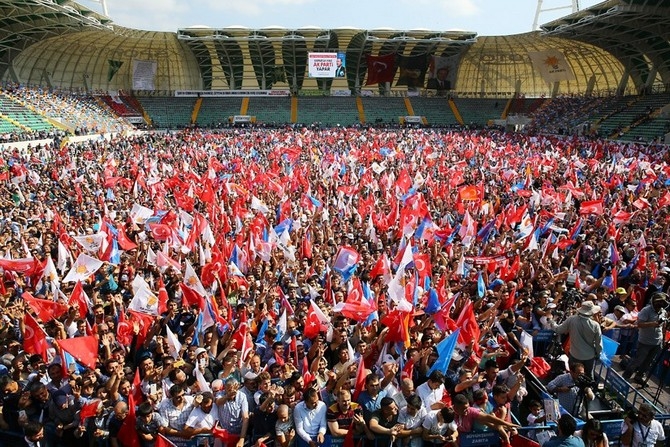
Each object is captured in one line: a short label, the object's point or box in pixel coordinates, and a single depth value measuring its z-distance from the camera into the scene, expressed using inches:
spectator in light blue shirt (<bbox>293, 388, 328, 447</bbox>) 184.5
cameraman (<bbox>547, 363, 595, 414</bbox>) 220.4
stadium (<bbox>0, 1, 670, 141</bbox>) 1898.4
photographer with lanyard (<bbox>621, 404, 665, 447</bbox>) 186.1
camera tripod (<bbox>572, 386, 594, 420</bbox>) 219.8
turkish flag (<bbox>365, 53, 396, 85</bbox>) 2172.7
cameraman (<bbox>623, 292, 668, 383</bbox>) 262.1
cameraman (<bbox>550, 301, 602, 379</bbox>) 242.4
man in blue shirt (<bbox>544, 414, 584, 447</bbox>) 162.9
